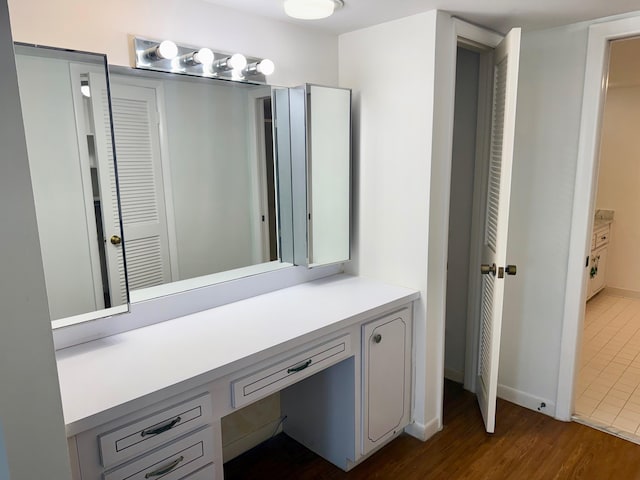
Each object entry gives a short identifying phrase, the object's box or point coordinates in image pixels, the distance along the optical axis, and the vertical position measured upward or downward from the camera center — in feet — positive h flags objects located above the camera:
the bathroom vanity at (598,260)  14.73 -3.26
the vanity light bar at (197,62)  5.77 +1.36
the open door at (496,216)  7.06 -0.92
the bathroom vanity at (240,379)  4.45 -2.40
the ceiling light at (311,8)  6.15 +2.05
